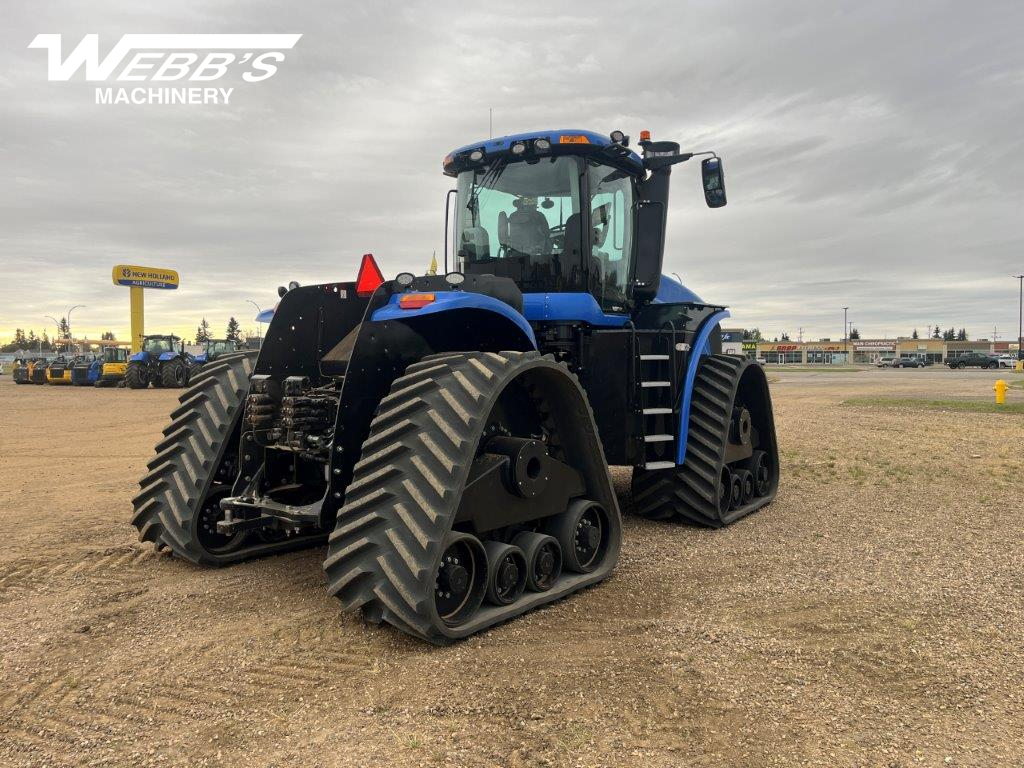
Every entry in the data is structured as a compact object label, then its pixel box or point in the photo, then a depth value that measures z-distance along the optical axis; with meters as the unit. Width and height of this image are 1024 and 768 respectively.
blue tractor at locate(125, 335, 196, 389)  28.83
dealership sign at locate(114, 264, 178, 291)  49.34
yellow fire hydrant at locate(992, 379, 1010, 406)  19.95
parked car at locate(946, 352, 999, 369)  69.94
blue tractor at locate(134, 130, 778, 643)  3.70
